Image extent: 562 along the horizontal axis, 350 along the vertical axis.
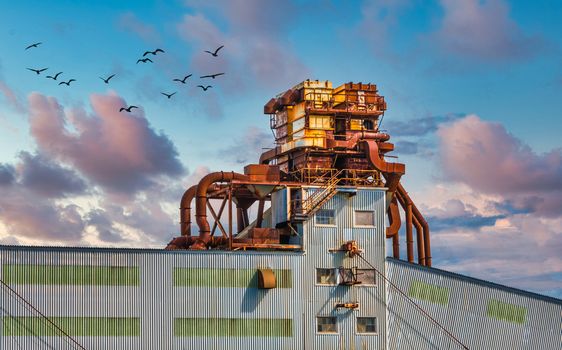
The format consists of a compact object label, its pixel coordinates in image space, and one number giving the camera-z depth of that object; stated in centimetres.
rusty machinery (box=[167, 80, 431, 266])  9188
